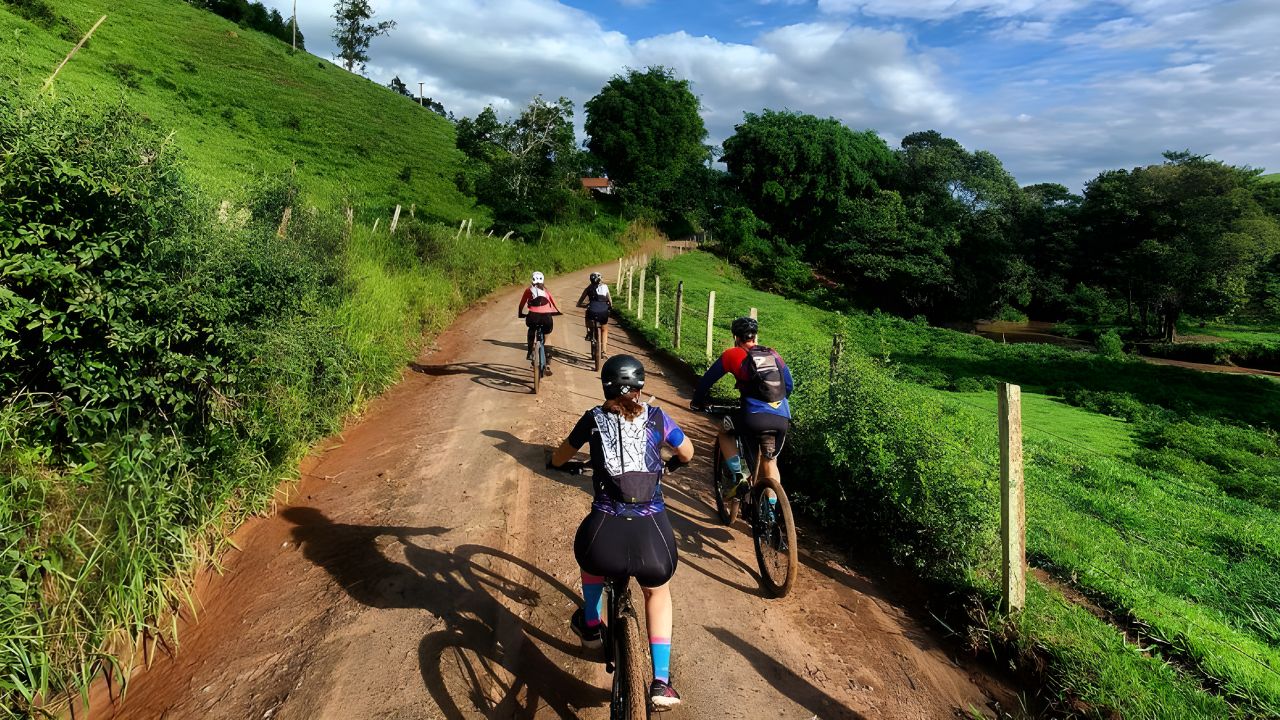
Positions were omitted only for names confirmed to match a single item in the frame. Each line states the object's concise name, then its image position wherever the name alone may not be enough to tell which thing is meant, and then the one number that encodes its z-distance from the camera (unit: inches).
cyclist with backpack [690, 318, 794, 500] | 187.6
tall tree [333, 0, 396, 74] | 2839.6
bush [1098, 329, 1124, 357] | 1023.6
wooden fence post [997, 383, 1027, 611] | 156.9
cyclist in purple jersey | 112.8
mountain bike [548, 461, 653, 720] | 103.0
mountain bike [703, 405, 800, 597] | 172.7
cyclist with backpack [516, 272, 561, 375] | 366.3
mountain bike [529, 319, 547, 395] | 372.5
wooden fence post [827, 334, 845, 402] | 273.0
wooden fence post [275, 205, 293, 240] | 356.8
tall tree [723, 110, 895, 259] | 1777.8
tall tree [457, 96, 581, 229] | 1039.0
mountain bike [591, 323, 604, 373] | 444.5
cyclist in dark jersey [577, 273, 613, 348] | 434.0
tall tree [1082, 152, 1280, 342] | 1047.6
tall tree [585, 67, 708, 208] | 1895.9
